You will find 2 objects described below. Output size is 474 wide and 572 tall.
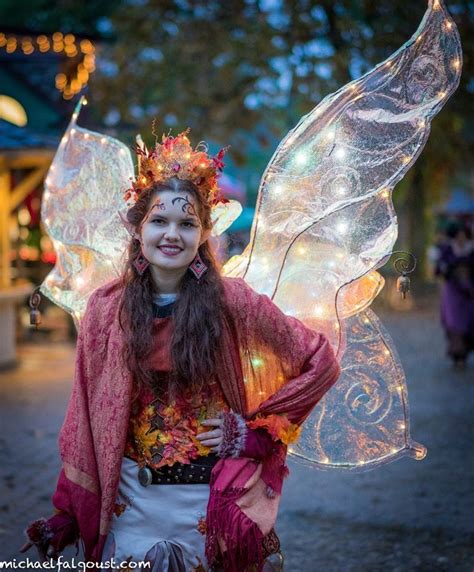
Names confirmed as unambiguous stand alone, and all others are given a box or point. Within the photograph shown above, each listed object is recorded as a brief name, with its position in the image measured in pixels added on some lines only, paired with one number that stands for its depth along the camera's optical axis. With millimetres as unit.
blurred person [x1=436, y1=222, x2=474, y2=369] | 11453
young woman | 3059
